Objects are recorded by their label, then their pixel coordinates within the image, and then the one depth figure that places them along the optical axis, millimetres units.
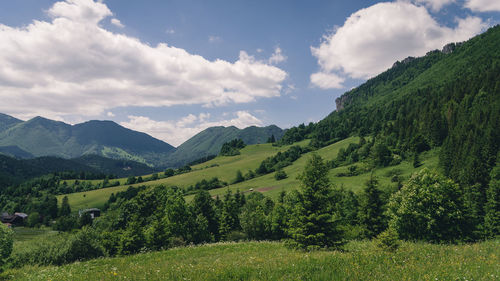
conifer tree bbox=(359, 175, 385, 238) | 43469
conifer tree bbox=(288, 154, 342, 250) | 21906
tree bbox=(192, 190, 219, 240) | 64938
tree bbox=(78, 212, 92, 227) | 125006
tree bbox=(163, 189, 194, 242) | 51250
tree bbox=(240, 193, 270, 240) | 61656
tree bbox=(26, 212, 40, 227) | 148000
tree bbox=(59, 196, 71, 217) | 151262
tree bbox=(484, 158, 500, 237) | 51219
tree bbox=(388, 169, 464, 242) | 34250
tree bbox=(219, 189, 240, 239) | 67500
